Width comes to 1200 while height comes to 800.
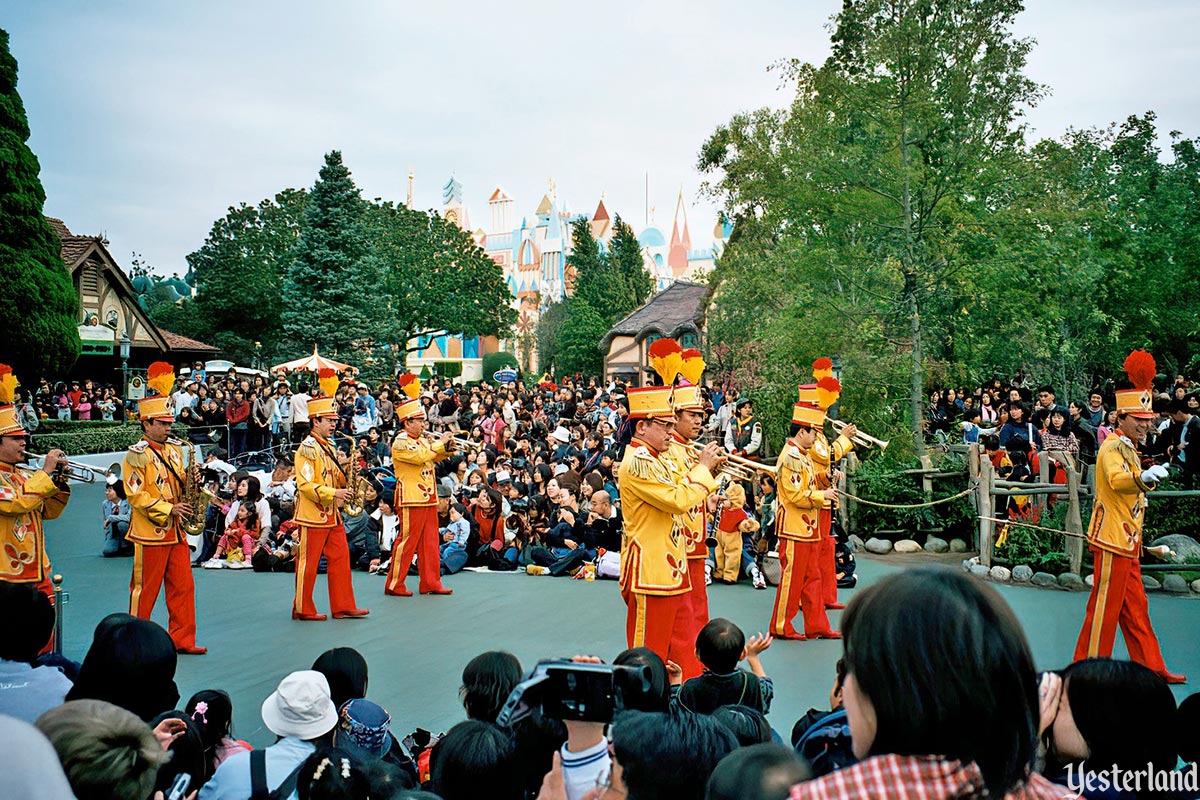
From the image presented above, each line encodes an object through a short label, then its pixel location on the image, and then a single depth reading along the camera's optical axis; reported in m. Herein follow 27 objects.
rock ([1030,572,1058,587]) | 8.87
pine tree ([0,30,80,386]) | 17.77
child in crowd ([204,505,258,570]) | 11.44
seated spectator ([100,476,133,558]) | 11.86
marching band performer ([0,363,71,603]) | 6.46
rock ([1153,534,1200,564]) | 8.66
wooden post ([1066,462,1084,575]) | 8.70
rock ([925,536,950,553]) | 10.92
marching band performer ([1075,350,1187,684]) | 5.96
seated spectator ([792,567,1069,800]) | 1.36
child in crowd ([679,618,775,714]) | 3.74
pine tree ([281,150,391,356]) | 30.86
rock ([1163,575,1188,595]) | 8.46
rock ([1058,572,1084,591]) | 8.70
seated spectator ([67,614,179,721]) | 3.30
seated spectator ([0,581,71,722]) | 3.26
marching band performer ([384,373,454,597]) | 9.44
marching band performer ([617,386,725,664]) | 5.43
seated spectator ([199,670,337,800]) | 3.06
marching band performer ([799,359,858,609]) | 7.91
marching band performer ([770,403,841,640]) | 7.38
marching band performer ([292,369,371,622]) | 8.32
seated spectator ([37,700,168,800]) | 2.05
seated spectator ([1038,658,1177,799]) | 2.50
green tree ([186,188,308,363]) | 34.69
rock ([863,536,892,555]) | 11.05
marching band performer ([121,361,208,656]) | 7.09
